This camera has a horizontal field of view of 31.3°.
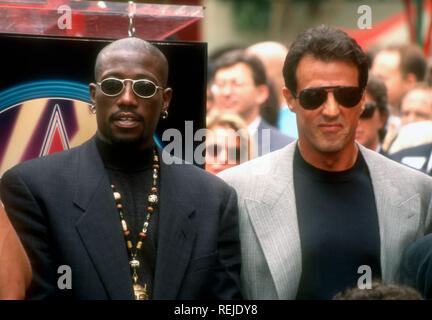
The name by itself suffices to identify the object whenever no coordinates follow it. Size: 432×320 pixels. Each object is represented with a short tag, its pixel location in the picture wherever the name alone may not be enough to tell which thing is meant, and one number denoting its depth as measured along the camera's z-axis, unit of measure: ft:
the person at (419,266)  11.68
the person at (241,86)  21.63
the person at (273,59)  23.71
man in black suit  11.05
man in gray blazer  12.30
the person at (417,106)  23.91
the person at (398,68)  27.14
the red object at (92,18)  12.84
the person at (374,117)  18.19
